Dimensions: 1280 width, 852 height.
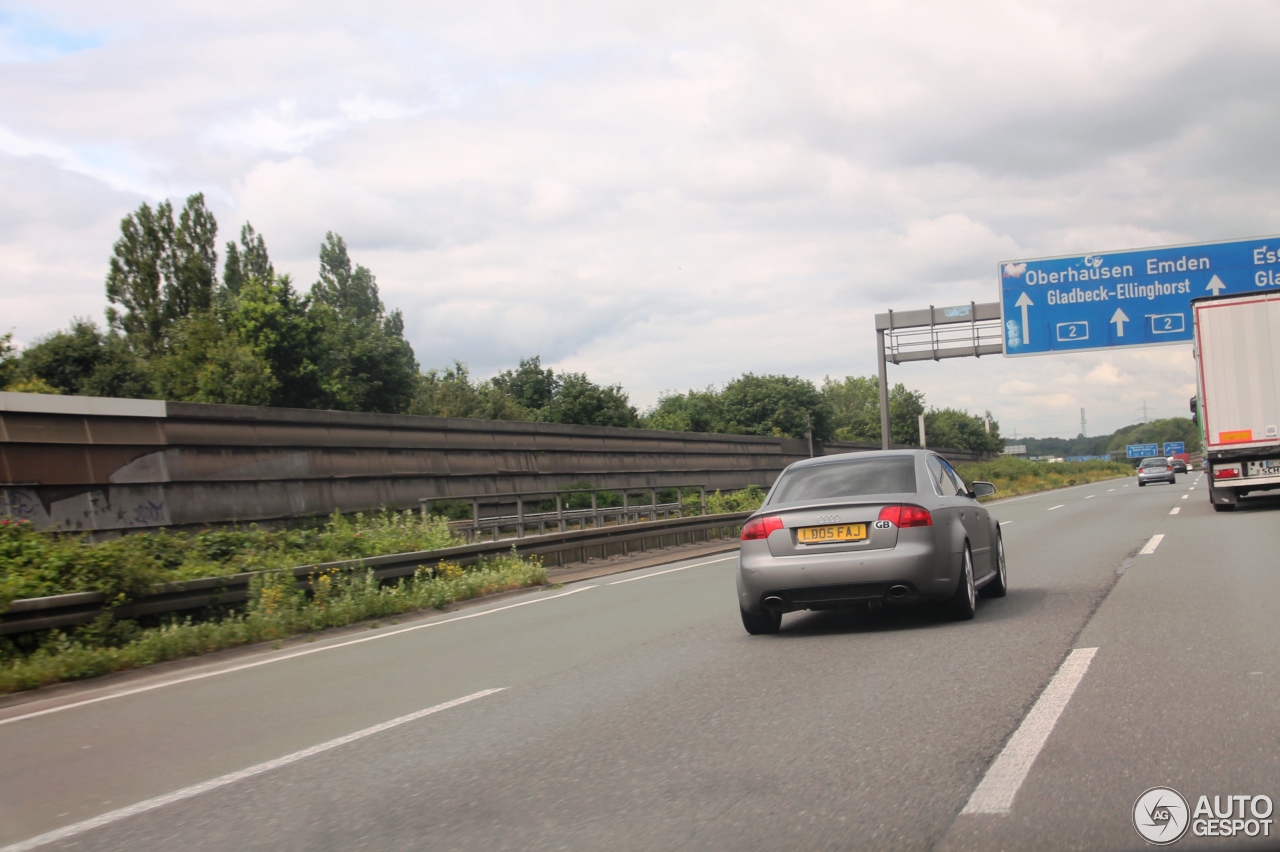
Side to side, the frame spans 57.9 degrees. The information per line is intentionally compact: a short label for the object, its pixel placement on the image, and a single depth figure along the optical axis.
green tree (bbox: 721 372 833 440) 68.62
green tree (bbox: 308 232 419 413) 57.47
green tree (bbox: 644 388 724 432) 67.75
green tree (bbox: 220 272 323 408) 55.06
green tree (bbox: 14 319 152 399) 52.44
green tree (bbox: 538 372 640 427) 53.38
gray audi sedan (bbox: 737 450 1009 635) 8.69
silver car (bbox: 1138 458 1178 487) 55.19
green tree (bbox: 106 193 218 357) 65.12
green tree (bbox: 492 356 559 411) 69.12
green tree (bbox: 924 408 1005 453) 101.31
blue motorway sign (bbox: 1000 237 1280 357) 28.45
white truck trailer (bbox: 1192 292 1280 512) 21.55
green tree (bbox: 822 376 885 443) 138.71
